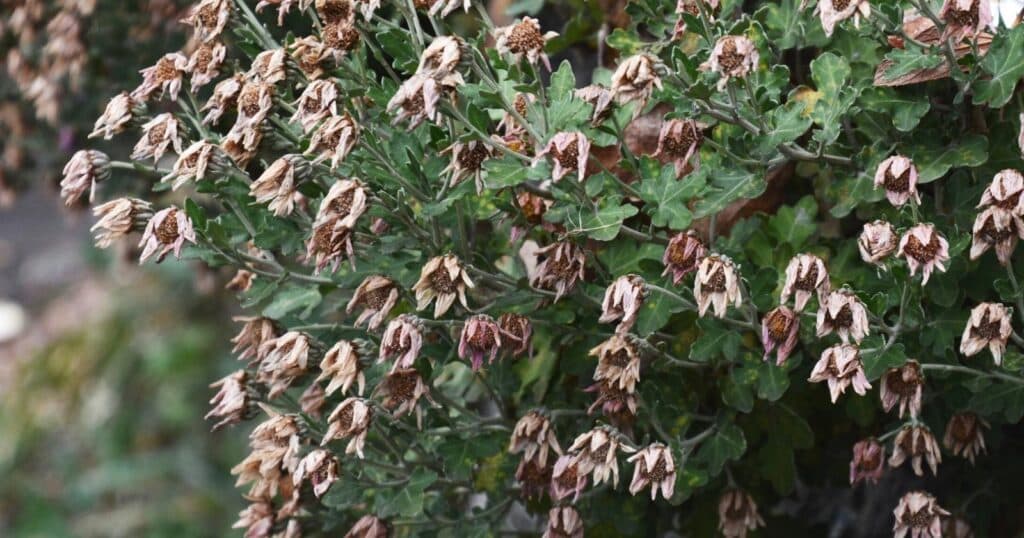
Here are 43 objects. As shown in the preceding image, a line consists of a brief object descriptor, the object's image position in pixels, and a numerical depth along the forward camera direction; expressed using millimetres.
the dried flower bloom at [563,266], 1901
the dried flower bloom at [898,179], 1844
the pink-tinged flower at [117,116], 1944
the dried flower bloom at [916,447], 1893
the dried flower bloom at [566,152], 1849
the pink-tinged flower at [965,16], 1824
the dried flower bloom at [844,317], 1819
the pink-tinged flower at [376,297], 1901
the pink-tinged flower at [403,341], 1865
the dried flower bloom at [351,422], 1877
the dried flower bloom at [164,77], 1945
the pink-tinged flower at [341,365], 1887
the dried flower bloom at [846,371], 1828
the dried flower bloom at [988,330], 1832
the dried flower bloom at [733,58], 1830
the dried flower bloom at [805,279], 1836
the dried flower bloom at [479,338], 1875
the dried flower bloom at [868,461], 1929
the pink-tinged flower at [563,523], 1942
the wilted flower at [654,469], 1864
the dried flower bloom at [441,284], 1875
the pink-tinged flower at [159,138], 1921
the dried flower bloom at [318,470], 1892
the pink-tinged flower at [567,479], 1890
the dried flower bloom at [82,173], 1941
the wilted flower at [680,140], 1882
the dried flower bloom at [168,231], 1894
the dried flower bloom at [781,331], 1860
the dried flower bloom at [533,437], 1936
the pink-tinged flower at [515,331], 1907
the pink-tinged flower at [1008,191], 1803
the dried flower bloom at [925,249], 1820
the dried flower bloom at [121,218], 1915
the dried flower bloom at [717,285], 1844
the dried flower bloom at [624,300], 1851
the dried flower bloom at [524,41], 1890
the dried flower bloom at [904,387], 1869
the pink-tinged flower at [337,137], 1856
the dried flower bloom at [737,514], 1992
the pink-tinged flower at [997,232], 1810
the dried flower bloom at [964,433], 1940
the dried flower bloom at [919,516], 1894
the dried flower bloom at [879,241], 1828
